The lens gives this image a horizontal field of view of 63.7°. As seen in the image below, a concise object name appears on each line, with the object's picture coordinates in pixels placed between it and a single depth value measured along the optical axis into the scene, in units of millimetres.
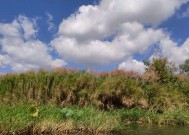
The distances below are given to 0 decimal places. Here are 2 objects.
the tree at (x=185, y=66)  27633
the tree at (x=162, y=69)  9702
